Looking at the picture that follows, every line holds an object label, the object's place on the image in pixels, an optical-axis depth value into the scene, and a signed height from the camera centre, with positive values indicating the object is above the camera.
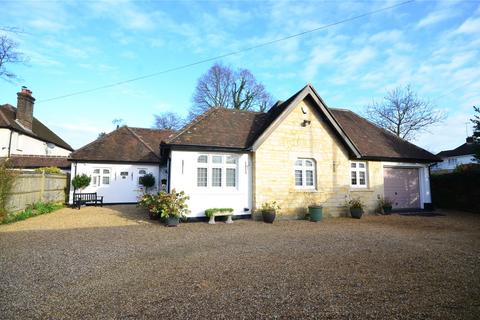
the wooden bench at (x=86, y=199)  16.96 -1.49
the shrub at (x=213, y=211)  11.79 -1.59
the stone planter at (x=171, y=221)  11.02 -1.93
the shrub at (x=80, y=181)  17.97 -0.22
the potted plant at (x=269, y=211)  11.95 -1.62
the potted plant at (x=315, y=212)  12.52 -1.77
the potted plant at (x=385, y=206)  14.91 -1.72
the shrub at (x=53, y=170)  18.42 +0.61
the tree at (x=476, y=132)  14.17 +2.64
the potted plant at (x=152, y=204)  11.63 -1.28
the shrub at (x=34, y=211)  11.36 -1.78
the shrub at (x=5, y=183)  10.68 -0.21
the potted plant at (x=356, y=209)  13.47 -1.71
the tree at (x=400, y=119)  29.02 +6.98
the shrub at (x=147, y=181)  19.73 -0.24
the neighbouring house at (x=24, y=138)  23.11 +4.19
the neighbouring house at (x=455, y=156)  40.78 +3.72
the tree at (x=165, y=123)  46.09 +10.32
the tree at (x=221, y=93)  34.16 +11.84
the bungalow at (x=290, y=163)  12.39 +0.84
